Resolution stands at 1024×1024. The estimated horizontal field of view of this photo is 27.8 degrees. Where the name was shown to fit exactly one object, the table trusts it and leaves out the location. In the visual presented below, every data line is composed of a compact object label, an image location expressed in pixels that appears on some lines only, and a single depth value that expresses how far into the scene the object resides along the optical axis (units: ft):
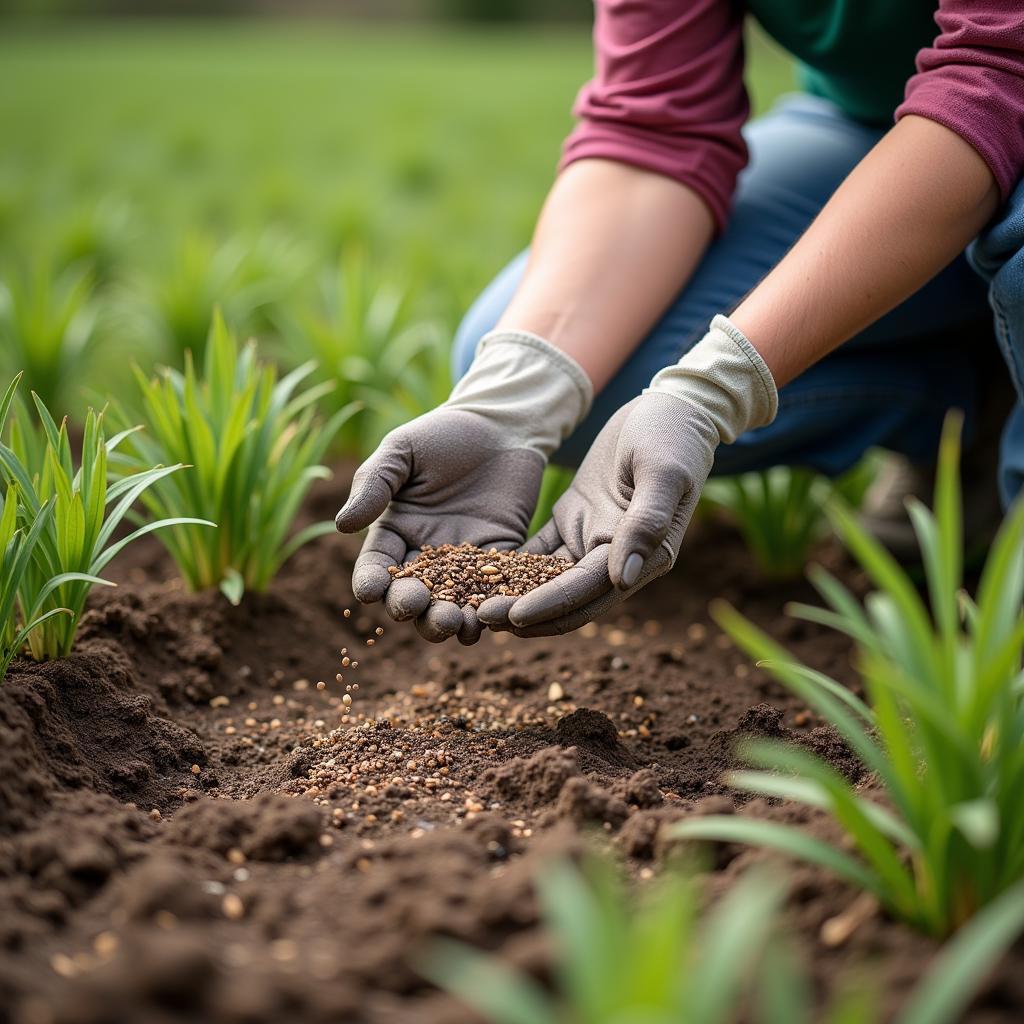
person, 3.69
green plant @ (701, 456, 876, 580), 4.48
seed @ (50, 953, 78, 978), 3.05
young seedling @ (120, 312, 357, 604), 4.01
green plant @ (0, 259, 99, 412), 4.84
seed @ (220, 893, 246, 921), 3.16
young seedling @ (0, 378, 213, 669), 3.51
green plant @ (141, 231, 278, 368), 5.11
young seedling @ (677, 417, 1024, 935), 3.00
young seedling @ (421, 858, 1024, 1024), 2.35
